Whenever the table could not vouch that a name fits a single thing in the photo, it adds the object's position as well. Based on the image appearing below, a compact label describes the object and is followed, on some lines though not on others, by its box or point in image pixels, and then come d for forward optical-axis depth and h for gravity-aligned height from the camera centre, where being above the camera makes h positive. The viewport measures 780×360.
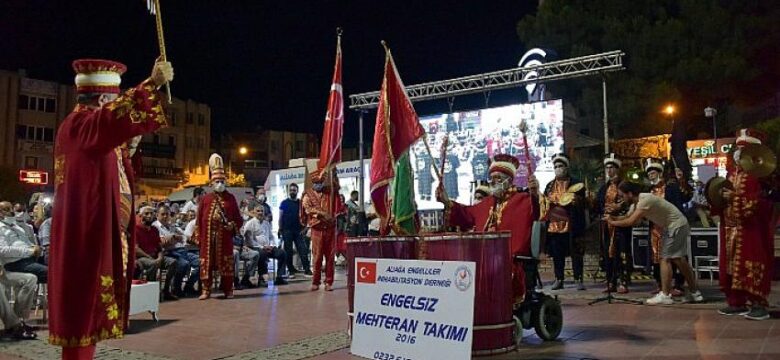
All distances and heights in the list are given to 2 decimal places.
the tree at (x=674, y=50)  21.69 +6.11
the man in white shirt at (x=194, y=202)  14.52 +0.49
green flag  6.39 +0.24
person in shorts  8.41 -0.03
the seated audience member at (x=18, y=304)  6.58 -0.88
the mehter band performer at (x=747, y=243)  7.34 -0.21
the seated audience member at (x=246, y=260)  12.12 -0.71
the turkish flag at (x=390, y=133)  6.51 +0.94
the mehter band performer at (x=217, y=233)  10.17 -0.16
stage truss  15.41 +3.87
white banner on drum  4.06 -0.58
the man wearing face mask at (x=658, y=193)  9.77 +0.51
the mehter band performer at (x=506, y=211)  6.06 +0.13
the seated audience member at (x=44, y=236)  8.63 -0.19
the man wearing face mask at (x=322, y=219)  11.34 +0.08
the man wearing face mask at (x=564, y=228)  10.83 -0.05
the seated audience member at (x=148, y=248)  9.52 -0.39
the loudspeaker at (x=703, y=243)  11.44 -0.31
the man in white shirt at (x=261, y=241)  12.52 -0.35
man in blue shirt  13.69 +0.01
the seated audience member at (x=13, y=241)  7.07 -0.21
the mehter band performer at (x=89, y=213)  3.56 +0.05
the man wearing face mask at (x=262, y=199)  15.17 +0.60
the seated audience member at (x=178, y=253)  10.64 -0.51
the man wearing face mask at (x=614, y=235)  9.95 -0.15
